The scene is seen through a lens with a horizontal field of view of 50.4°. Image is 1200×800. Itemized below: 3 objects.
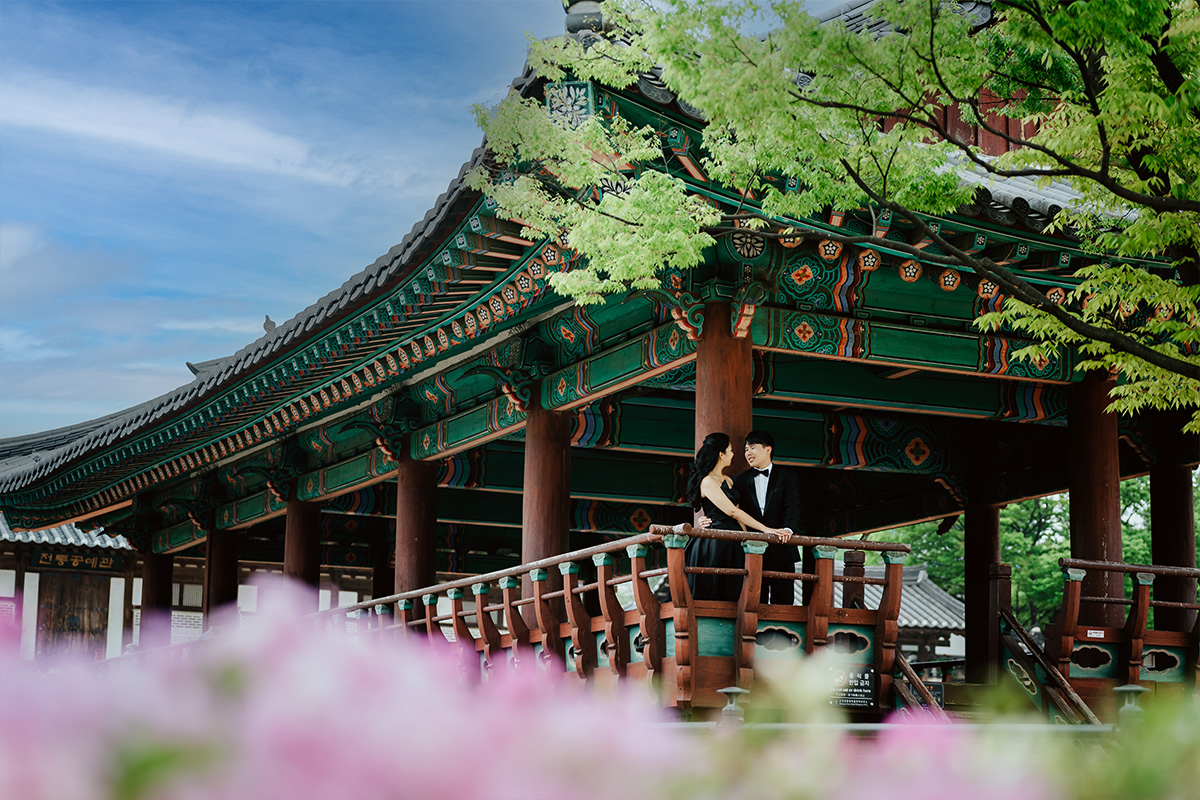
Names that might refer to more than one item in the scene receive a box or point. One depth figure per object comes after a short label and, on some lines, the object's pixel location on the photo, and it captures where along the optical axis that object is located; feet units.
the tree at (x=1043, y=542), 98.17
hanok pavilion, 26.05
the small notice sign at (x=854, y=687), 25.62
